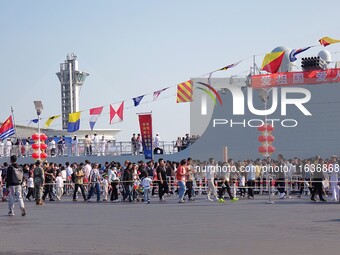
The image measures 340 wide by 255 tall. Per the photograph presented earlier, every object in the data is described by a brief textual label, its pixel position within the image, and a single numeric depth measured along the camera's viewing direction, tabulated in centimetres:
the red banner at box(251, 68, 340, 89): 3438
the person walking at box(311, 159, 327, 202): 2350
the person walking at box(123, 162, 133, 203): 2547
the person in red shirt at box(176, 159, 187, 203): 2414
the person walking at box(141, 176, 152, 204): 2456
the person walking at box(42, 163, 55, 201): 2781
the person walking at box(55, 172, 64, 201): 2835
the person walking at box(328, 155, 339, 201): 2370
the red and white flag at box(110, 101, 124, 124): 3469
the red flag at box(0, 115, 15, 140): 3784
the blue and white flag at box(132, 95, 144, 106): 3338
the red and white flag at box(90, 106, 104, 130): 3519
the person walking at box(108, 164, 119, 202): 2677
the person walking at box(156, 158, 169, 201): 2538
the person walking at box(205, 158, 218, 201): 2491
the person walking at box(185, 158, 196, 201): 2488
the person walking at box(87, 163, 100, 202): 2660
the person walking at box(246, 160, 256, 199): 2628
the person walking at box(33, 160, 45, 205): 2441
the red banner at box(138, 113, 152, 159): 3164
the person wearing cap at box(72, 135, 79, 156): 4088
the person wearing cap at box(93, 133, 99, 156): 4052
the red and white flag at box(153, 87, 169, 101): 3294
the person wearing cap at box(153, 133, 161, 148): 3918
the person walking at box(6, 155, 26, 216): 1802
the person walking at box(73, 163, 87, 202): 2680
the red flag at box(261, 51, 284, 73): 3275
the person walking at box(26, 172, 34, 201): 2789
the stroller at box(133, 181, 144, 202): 2570
